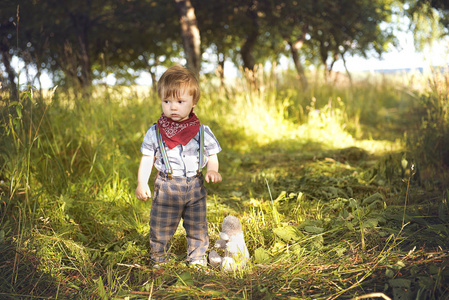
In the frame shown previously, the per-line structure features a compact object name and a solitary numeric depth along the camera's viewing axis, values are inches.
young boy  86.2
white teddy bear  81.2
